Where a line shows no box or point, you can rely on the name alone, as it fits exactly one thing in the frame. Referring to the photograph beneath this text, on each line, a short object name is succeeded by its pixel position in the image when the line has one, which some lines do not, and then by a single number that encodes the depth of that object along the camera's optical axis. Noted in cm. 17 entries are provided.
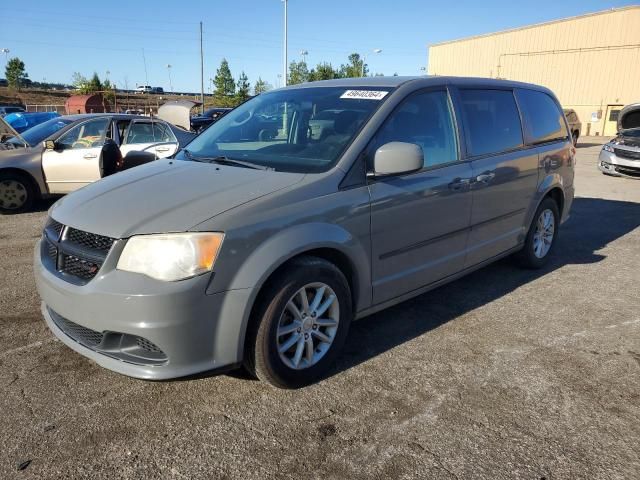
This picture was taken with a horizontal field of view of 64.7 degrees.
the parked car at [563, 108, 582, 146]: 2138
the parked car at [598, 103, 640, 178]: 1234
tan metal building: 3478
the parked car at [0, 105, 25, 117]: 2707
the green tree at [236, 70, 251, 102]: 5069
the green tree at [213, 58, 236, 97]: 5341
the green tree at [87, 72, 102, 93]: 4912
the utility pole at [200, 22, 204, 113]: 4328
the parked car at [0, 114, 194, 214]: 779
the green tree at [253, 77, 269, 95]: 5747
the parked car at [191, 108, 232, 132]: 1914
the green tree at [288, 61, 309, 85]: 4675
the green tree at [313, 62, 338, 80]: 4272
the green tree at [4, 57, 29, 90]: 6400
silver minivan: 248
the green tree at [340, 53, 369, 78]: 4588
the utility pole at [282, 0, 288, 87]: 2728
